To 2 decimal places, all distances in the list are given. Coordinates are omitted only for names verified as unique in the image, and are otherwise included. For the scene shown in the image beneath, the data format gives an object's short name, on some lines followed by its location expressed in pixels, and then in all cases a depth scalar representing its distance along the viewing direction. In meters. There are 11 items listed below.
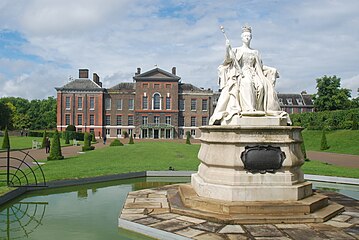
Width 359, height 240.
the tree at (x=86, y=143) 28.42
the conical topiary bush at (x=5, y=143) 28.65
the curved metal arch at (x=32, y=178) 9.98
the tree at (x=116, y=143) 34.12
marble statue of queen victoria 7.32
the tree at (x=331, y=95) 55.31
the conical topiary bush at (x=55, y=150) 19.60
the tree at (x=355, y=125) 34.97
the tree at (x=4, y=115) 65.50
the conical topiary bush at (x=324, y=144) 31.63
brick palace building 58.50
